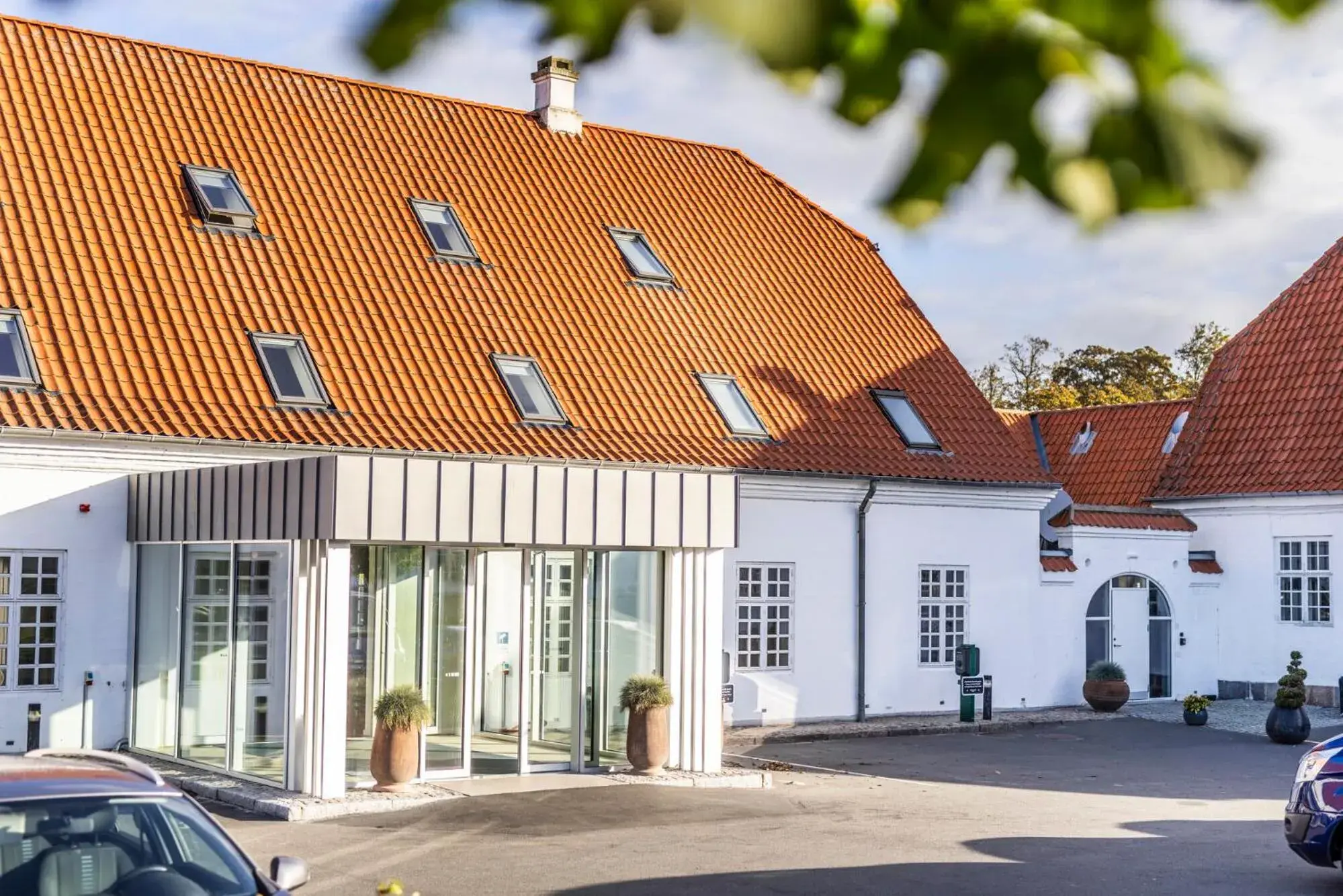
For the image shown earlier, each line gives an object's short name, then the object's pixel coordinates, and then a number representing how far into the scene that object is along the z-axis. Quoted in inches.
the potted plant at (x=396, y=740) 639.1
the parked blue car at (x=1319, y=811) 477.7
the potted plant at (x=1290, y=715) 927.0
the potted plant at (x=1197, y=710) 1010.7
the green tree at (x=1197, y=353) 2497.5
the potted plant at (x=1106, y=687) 1077.8
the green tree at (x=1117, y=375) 2511.1
